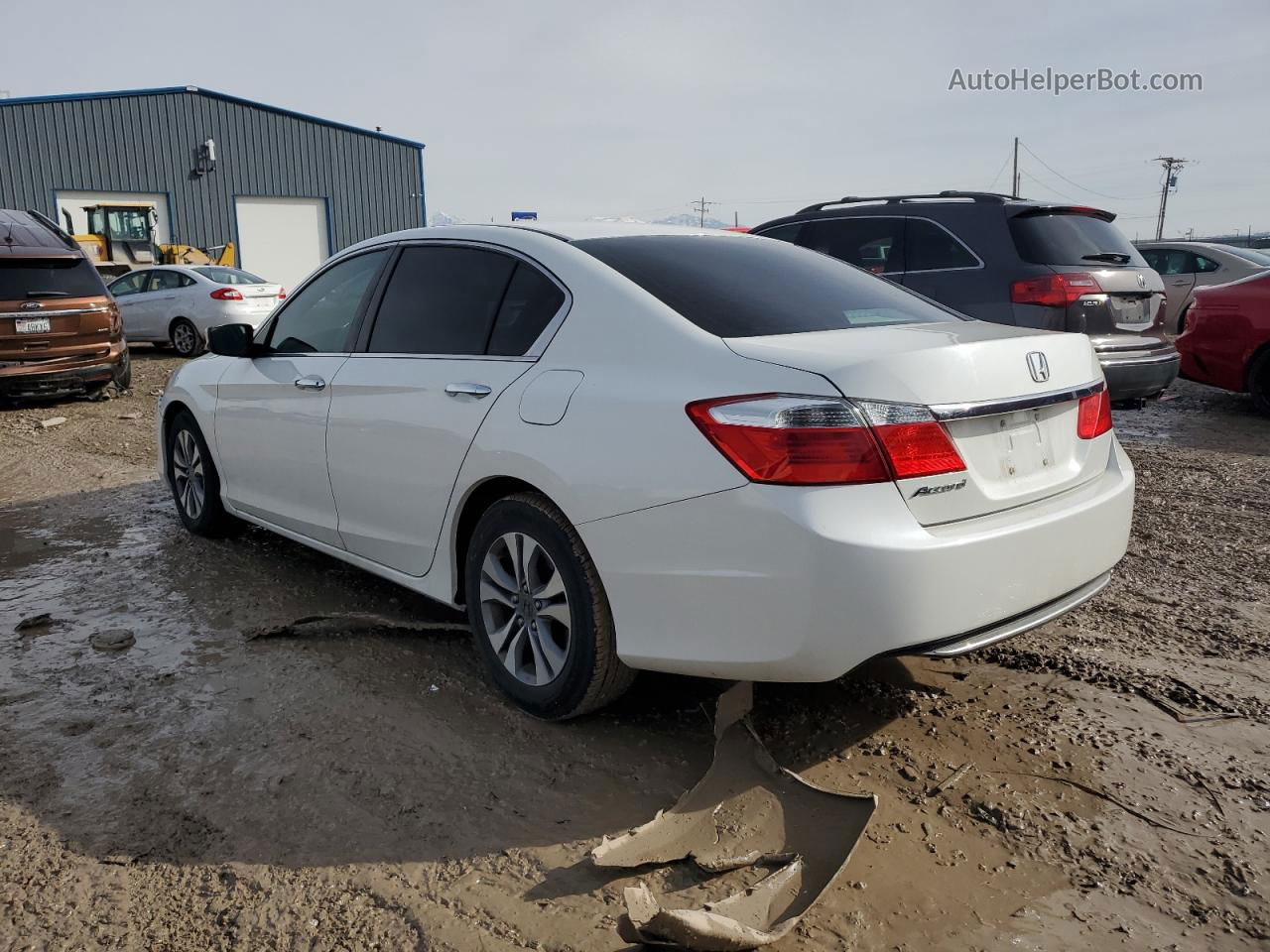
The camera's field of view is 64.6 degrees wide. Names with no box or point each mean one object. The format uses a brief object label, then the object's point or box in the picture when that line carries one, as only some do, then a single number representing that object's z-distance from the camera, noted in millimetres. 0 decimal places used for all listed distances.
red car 8484
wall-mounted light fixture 29859
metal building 26922
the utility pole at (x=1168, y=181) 72000
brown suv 9633
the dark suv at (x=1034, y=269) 6867
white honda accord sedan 2482
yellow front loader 24188
